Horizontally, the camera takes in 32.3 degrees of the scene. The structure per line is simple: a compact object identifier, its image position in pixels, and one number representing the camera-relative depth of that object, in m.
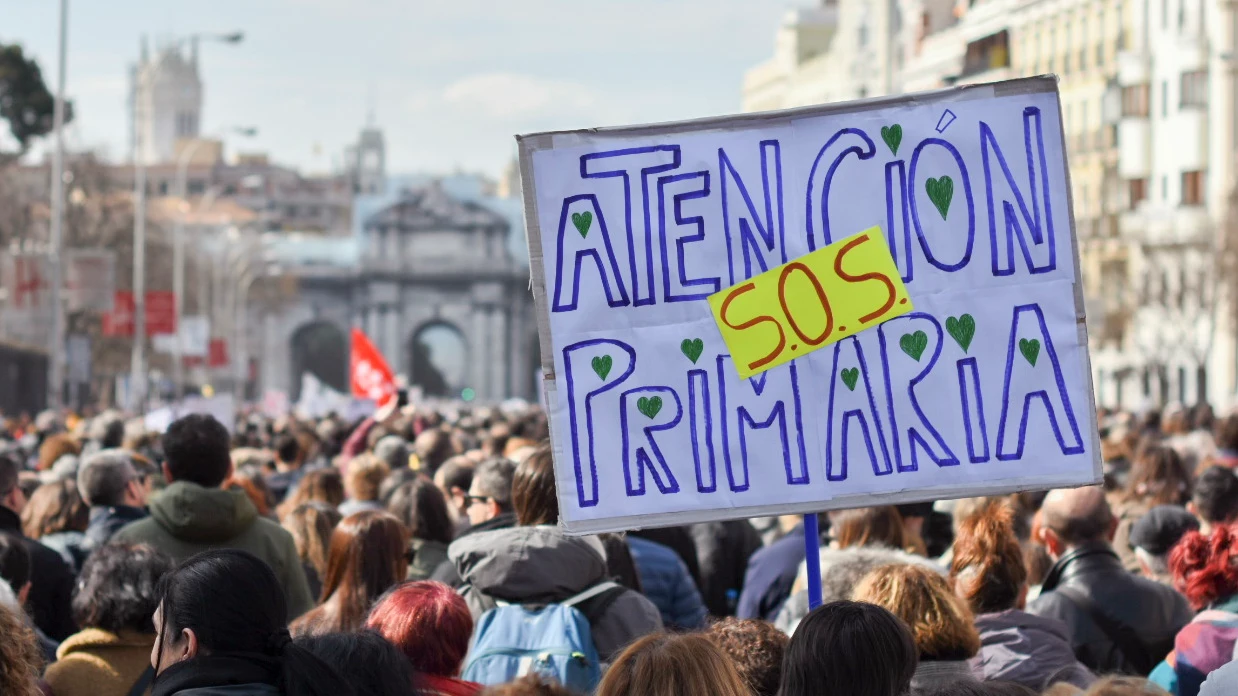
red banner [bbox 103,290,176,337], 40.22
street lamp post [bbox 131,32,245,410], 42.16
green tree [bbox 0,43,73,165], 57.59
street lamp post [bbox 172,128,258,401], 52.94
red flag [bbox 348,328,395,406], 23.50
